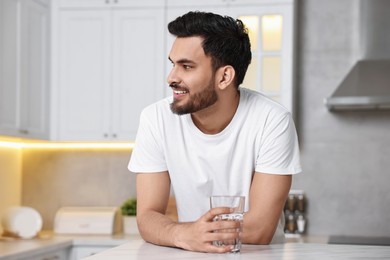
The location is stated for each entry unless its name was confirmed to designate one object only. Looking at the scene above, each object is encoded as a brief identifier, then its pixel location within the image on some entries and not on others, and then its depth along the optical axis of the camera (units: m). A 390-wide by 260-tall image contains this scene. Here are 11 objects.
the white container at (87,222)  4.19
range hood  4.05
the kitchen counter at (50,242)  3.37
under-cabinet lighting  4.53
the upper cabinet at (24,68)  3.82
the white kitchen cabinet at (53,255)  3.45
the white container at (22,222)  4.00
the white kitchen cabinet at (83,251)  3.89
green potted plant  4.25
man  2.17
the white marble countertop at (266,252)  1.75
